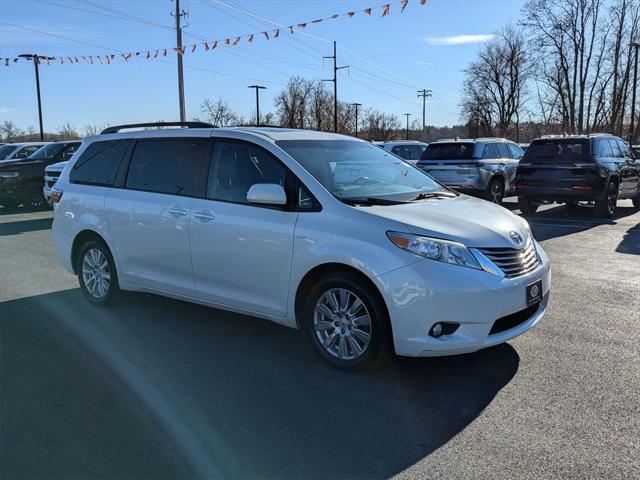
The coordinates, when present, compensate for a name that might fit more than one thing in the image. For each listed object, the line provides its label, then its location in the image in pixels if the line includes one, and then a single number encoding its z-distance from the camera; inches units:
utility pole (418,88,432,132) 3673.7
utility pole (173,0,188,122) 980.3
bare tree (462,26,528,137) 2311.8
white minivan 151.7
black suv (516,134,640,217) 484.4
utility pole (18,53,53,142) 1455.5
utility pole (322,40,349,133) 1879.9
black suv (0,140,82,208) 609.0
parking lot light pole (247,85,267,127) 2337.6
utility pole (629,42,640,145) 1417.3
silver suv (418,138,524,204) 542.0
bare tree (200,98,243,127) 2886.3
